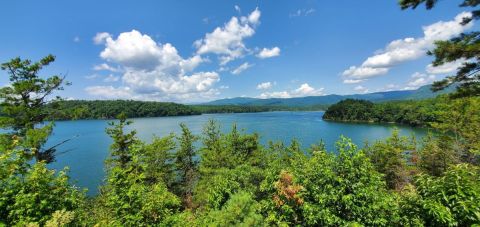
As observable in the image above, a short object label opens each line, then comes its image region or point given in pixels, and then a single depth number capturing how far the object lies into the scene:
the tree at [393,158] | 19.73
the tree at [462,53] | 7.95
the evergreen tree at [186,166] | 23.62
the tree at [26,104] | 15.45
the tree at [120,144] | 20.52
